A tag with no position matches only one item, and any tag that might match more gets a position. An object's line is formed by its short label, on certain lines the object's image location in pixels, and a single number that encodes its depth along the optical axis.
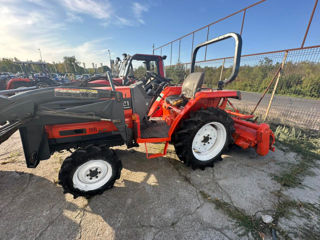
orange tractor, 1.57
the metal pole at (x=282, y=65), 3.93
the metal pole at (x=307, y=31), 3.60
